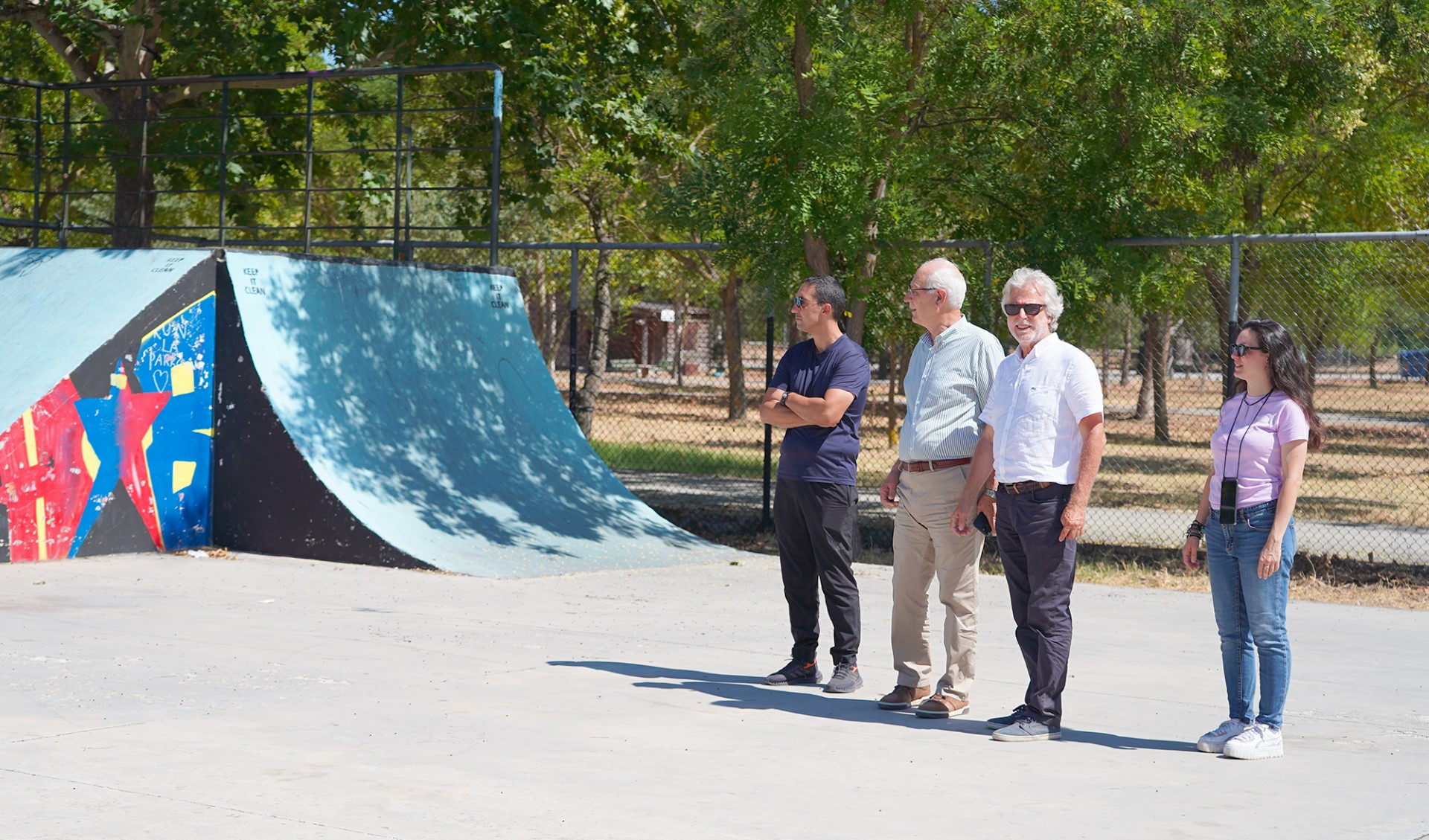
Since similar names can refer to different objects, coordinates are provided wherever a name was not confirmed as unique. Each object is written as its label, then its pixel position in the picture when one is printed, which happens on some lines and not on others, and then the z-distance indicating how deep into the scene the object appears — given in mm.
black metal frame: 12133
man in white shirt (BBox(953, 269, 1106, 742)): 5762
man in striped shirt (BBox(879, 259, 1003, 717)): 6180
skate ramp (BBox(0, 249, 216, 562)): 10008
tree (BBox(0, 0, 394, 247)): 14445
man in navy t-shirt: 6699
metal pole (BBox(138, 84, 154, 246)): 13296
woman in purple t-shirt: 5598
